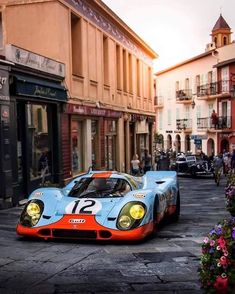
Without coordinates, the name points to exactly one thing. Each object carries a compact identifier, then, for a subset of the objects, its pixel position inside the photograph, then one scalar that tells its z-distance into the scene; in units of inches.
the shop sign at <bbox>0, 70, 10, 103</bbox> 508.7
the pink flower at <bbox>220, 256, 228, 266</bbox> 158.6
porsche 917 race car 309.1
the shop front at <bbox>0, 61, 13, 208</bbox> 509.0
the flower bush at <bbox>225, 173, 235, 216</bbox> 400.5
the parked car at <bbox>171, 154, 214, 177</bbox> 1203.9
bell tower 2334.5
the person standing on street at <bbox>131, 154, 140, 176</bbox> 1052.5
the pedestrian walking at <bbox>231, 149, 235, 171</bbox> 1013.4
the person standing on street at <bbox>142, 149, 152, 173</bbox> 1244.5
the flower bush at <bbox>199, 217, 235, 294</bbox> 156.6
